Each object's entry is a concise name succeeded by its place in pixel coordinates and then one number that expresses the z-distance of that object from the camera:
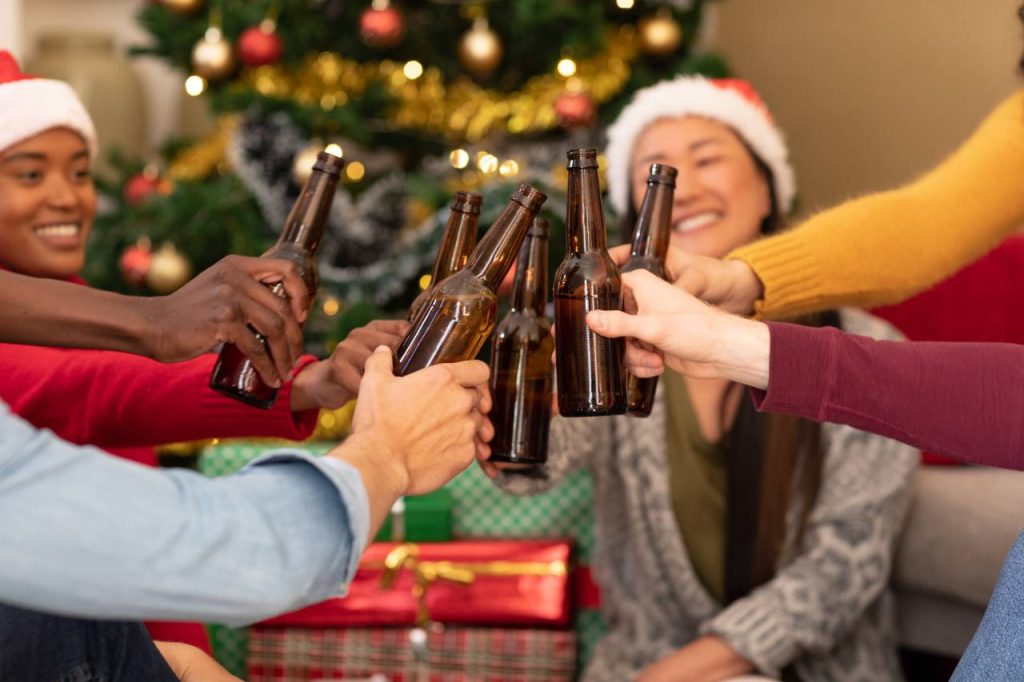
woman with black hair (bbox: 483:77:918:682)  1.58
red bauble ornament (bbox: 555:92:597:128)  2.53
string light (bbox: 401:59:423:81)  2.77
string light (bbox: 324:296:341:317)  2.47
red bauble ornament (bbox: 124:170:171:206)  2.79
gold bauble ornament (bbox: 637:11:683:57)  2.60
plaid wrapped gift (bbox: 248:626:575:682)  1.86
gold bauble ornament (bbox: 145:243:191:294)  2.59
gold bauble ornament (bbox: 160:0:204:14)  2.74
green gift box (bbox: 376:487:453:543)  1.90
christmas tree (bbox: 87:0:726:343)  2.54
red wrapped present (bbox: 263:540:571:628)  1.86
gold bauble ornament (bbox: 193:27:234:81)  2.69
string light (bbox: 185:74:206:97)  2.66
